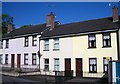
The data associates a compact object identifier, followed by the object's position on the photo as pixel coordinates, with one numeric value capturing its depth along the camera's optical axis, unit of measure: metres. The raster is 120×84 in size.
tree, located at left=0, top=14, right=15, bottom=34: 47.21
